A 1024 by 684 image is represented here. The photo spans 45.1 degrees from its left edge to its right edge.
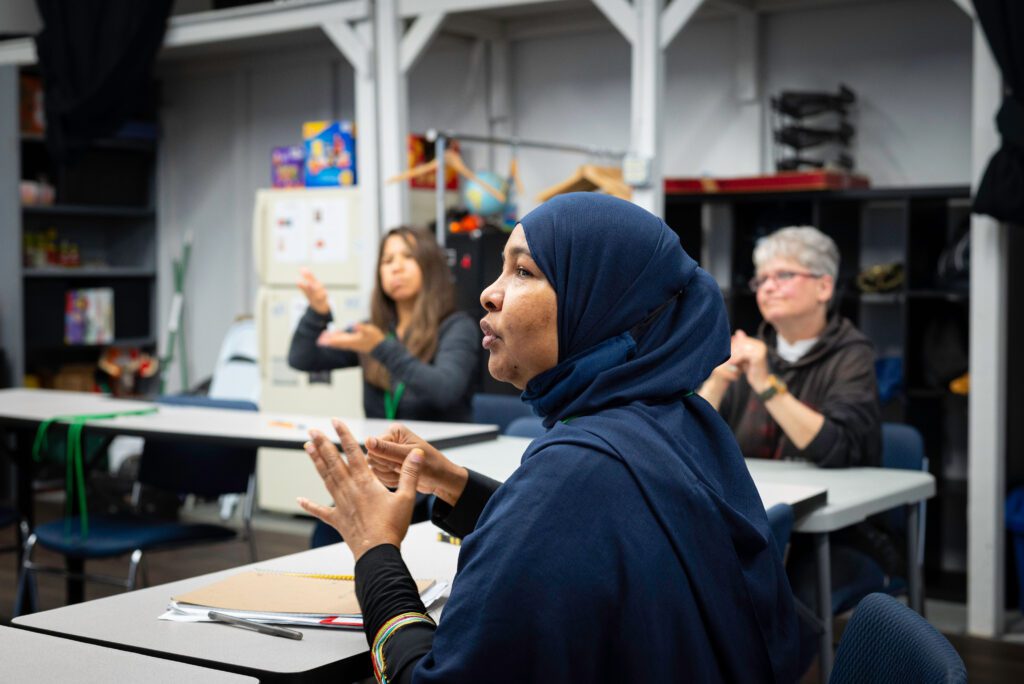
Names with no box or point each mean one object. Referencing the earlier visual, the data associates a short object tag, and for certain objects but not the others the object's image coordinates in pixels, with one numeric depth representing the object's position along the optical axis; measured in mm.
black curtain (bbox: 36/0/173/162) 6625
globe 6098
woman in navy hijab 1363
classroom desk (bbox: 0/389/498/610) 3377
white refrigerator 6188
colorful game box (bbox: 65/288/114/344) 7504
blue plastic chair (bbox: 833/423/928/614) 3098
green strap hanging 3602
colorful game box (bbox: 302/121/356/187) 6320
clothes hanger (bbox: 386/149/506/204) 5438
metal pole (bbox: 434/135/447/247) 5246
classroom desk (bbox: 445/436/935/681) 2695
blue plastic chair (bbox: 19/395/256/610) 3725
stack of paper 1769
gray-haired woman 3254
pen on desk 1709
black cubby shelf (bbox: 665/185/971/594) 5176
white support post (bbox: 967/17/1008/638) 4301
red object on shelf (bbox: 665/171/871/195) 5223
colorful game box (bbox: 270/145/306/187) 6594
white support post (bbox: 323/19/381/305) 5789
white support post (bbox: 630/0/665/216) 4949
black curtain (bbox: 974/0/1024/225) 4121
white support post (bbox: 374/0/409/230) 5707
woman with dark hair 3818
